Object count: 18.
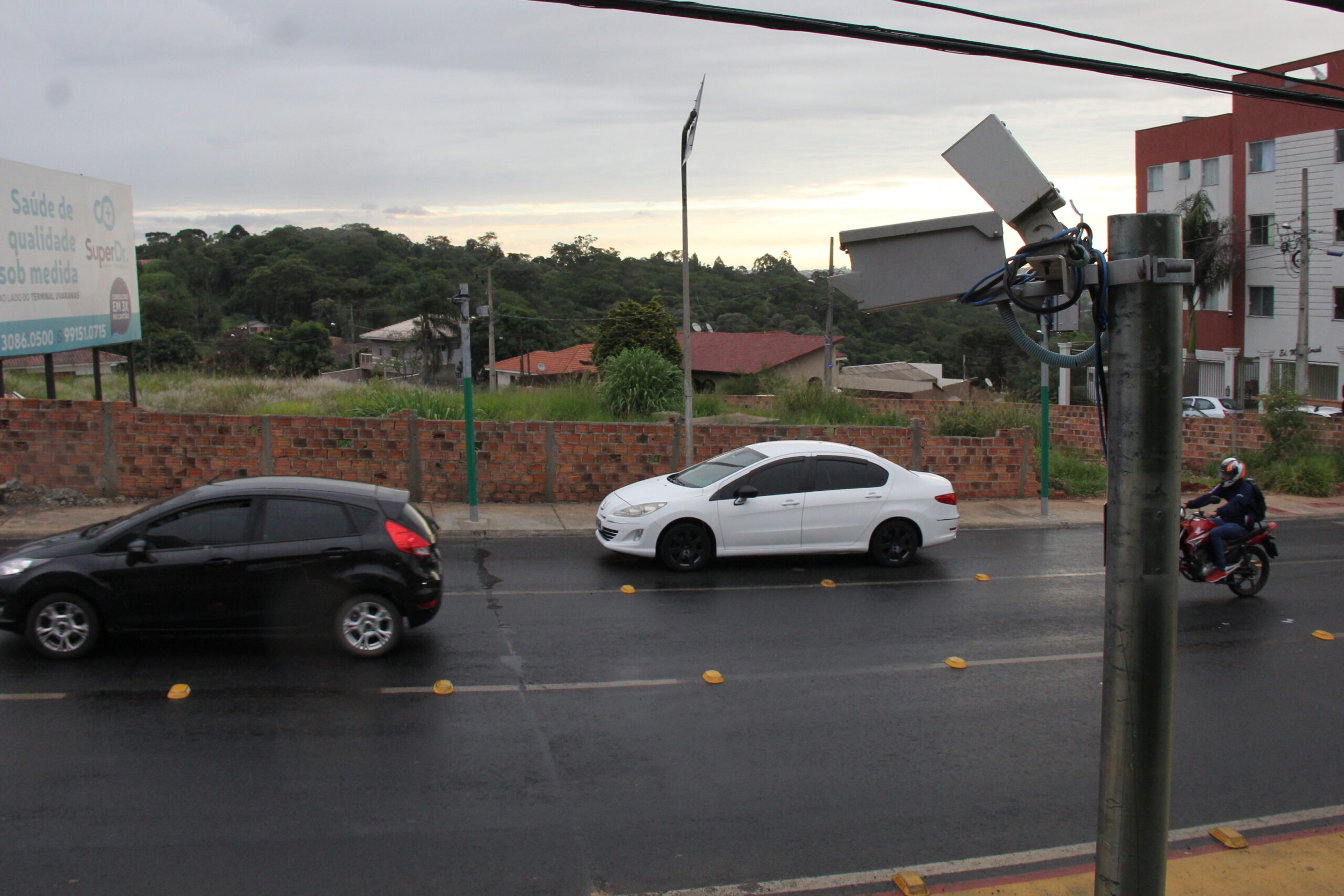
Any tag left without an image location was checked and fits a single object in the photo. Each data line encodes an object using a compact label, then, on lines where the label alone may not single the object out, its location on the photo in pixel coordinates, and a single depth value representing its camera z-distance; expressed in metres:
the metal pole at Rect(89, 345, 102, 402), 19.39
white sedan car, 12.40
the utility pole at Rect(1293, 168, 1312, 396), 32.56
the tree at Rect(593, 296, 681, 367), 50.38
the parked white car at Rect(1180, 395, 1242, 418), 33.16
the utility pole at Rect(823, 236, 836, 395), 37.78
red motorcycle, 11.68
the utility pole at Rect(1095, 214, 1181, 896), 3.98
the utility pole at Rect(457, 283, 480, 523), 14.39
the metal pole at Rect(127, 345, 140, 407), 19.55
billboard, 16.09
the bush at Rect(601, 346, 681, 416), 23.75
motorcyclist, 11.56
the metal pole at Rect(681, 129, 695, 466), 16.86
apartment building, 40.28
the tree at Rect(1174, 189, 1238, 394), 43.28
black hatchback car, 8.20
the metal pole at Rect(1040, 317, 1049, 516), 17.04
